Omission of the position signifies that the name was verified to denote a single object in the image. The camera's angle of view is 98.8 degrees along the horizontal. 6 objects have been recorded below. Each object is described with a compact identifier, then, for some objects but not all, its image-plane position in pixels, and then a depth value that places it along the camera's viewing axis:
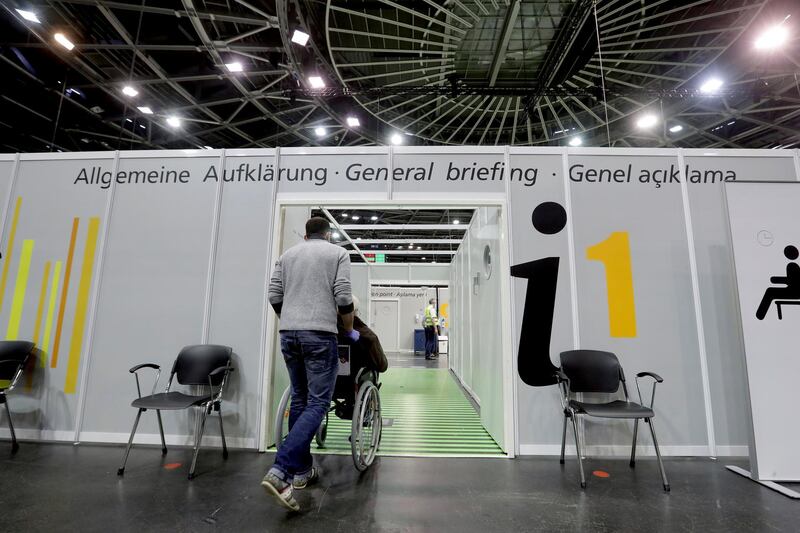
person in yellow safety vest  10.77
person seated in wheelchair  2.59
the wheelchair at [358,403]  2.35
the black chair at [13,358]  2.96
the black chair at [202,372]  2.60
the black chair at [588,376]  2.61
